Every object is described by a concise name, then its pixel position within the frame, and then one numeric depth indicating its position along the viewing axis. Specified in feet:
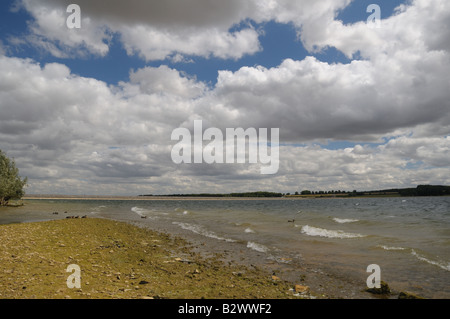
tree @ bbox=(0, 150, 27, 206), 202.24
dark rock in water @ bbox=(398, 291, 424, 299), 29.11
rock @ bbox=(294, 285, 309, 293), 33.09
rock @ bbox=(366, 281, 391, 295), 33.30
